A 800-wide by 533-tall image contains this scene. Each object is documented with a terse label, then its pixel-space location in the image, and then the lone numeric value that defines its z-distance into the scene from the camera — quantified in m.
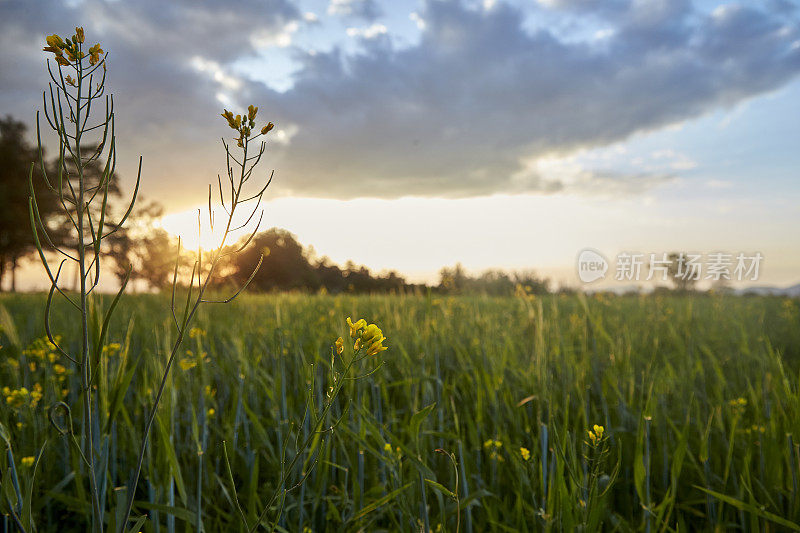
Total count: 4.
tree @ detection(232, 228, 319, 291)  30.03
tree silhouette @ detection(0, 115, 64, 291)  18.34
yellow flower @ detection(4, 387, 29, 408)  1.75
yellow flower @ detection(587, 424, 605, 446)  1.21
